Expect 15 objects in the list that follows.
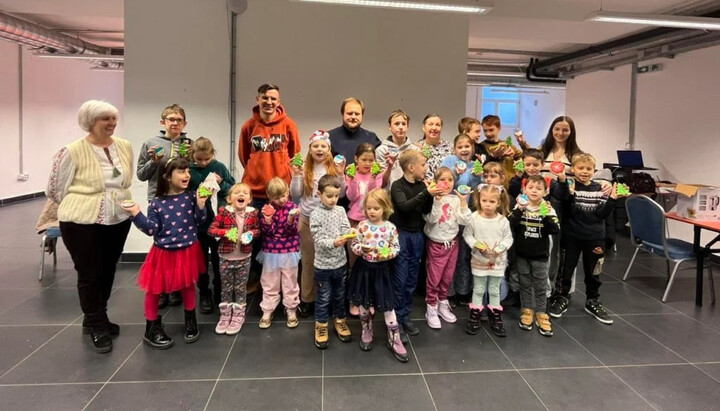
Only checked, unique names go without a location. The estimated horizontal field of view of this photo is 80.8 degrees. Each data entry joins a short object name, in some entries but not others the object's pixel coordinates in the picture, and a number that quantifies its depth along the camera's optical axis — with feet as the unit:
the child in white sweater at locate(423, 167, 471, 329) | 10.03
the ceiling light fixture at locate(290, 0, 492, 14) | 13.37
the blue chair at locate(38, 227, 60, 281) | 13.12
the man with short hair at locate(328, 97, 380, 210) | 10.71
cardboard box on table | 12.51
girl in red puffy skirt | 8.77
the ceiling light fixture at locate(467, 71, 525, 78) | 30.42
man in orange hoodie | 10.62
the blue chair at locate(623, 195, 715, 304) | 12.52
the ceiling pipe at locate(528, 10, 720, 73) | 19.10
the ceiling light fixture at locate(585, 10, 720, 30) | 14.66
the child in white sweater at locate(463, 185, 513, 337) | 9.87
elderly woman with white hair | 8.31
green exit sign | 21.83
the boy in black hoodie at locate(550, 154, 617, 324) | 10.62
